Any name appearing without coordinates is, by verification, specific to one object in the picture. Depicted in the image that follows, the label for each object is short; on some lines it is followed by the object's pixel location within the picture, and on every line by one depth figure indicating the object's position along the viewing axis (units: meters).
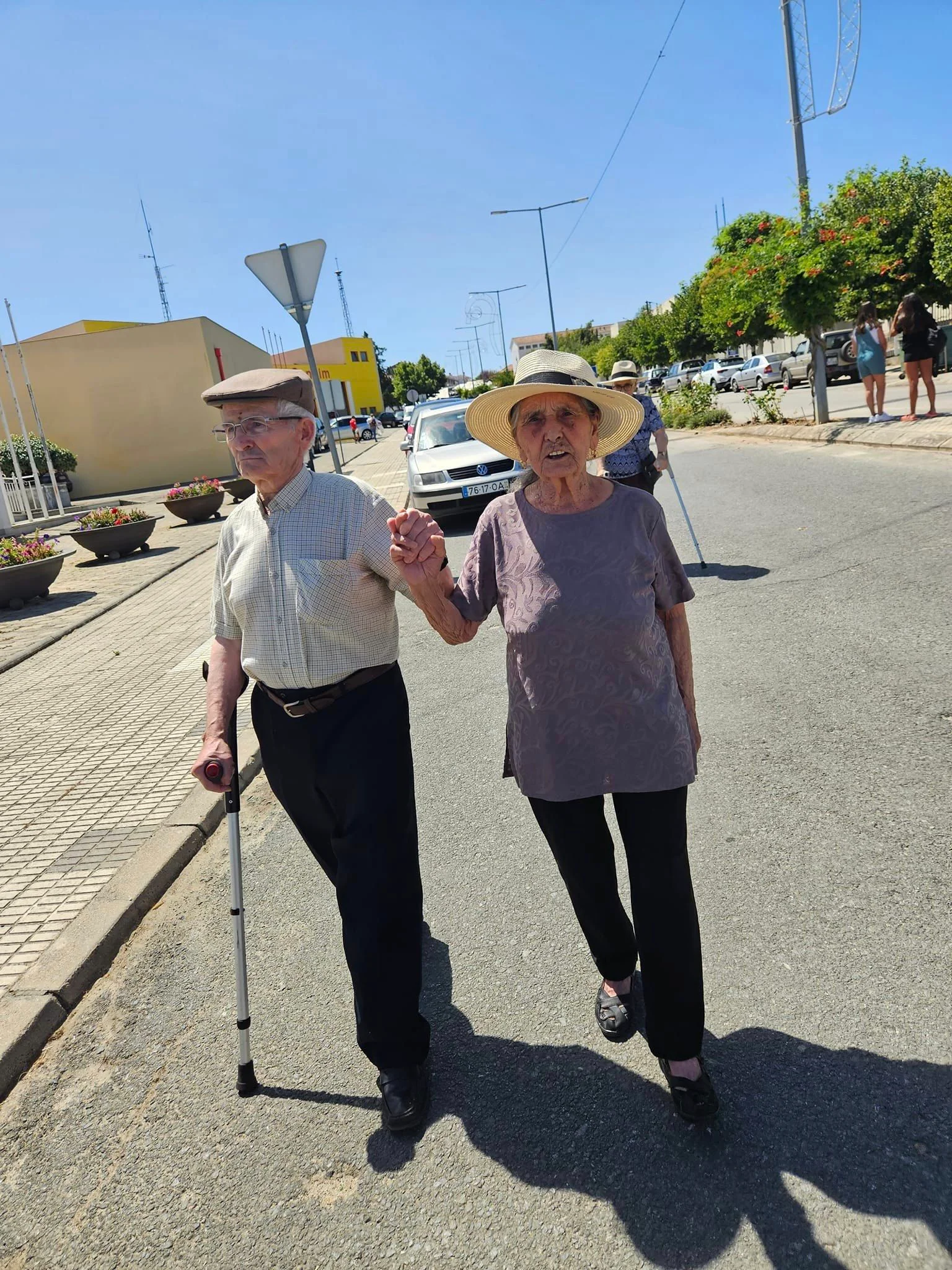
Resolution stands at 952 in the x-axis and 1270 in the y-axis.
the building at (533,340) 142.23
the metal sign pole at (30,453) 20.48
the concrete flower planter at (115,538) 15.41
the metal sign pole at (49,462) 20.91
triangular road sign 9.61
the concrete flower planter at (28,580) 11.56
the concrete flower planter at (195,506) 19.78
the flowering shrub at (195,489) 19.78
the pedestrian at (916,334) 12.84
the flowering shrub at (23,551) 11.69
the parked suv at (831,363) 30.80
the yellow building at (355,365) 97.00
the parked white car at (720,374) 43.56
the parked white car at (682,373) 49.03
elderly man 2.57
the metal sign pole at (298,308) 9.60
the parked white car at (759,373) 37.00
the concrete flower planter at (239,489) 22.91
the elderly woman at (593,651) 2.31
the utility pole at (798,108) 16.02
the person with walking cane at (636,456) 6.88
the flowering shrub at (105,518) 15.43
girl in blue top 14.10
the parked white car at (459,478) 12.99
